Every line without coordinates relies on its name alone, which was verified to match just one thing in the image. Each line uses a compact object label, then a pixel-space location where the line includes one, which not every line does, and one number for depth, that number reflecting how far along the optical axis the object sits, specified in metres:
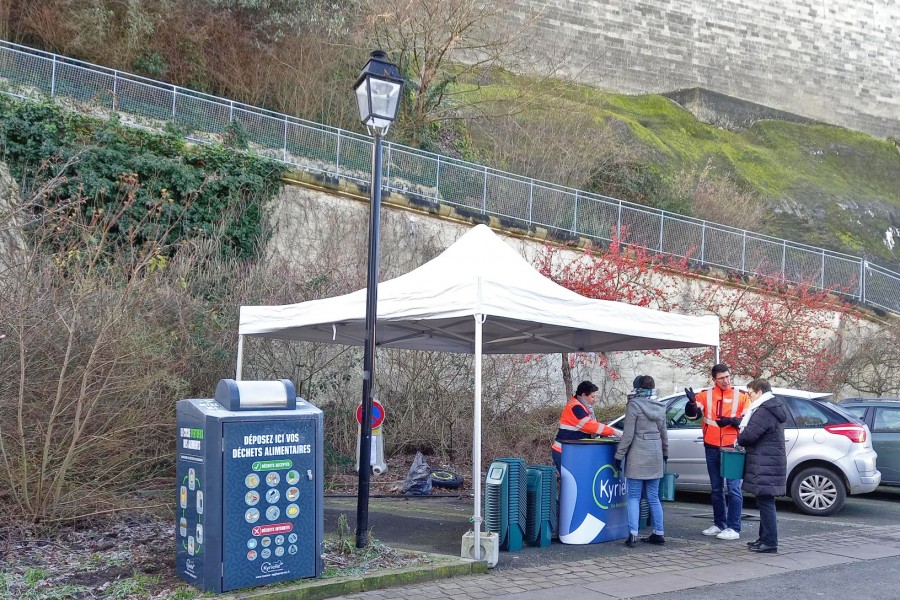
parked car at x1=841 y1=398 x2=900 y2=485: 12.08
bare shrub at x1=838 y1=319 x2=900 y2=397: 20.14
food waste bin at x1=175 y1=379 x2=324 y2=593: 5.96
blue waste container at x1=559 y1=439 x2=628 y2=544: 8.30
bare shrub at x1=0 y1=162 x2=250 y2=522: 7.52
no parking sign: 11.64
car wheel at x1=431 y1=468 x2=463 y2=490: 11.86
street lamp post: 7.36
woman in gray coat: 8.19
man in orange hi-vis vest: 8.80
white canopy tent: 7.50
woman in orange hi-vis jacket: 8.52
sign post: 12.59
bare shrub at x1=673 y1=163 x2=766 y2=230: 28.05
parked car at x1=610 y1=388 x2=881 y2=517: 10.59
